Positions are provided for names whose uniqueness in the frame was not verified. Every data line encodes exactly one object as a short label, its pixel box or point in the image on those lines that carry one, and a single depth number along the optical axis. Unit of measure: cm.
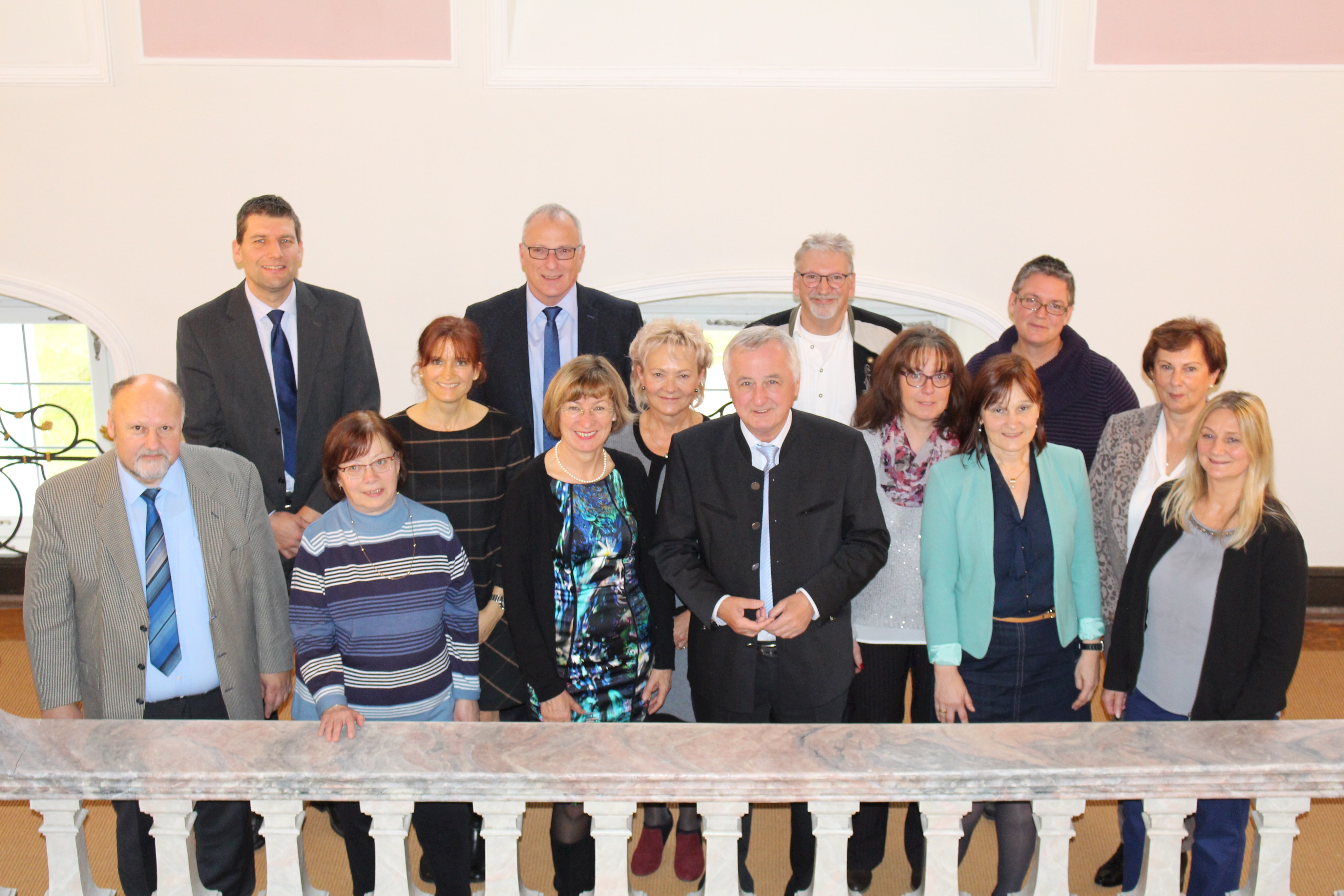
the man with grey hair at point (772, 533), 239
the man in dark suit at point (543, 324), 322
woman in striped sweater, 229
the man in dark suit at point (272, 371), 310
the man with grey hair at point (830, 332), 317
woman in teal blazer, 237
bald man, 232
